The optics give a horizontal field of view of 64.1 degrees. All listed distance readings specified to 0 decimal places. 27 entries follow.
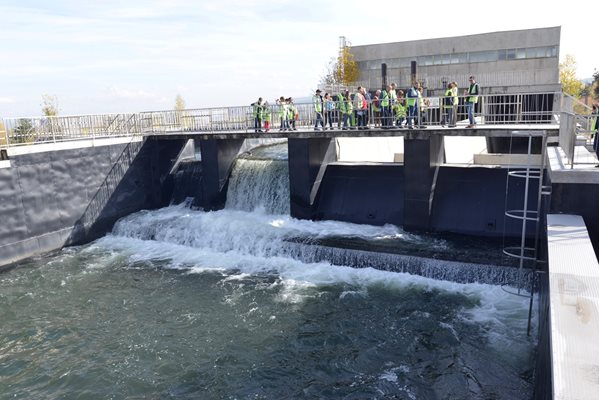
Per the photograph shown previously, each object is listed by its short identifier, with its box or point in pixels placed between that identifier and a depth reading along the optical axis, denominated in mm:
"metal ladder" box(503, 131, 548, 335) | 9820
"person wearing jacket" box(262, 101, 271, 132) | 18338
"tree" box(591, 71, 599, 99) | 59688
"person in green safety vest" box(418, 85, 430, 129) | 14686
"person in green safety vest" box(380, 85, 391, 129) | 15641
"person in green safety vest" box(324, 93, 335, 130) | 16797
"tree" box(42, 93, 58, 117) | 49731
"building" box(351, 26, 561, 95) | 35500
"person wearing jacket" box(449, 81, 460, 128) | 14398
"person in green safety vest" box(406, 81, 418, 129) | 14888
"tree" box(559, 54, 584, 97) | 49912
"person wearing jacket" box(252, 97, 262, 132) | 18386
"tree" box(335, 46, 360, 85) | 43969
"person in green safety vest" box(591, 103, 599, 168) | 10633
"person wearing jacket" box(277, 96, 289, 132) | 17641
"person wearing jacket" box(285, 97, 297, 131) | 17969
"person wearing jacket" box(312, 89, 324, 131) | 16812
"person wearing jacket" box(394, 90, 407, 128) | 15312
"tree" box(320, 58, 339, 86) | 48550
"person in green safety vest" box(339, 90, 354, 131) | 16094
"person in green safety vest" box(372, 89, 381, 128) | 16047
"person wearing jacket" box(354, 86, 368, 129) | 16236
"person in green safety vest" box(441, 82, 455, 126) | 14548
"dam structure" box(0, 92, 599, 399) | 10820
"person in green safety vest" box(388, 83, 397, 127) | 15508
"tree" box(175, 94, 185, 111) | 79188
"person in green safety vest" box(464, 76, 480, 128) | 14125
